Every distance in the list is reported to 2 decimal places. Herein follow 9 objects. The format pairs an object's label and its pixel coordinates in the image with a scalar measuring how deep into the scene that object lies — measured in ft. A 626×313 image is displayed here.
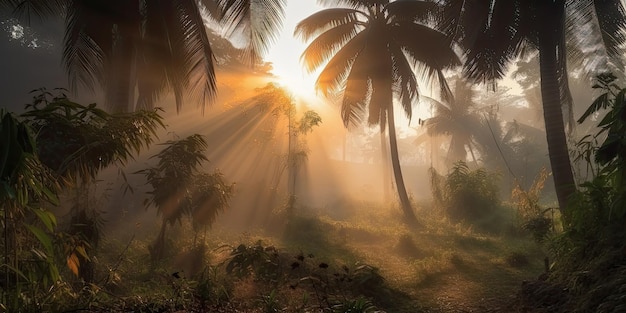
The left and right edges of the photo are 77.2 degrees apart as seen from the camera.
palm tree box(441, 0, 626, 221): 30.19
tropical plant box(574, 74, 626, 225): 13.74
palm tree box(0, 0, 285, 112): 25.58
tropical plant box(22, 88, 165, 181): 13.85
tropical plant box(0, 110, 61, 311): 8.16
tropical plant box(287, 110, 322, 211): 60.18
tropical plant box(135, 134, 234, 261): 28.48
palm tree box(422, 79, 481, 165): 112.88
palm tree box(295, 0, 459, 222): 52.16
